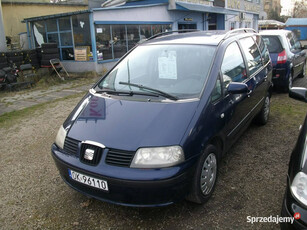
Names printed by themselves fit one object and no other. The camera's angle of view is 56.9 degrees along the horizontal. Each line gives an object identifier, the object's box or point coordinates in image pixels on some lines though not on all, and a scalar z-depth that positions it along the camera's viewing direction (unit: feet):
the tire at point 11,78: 32.81
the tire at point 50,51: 39.32
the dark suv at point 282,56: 23.31
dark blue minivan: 8.33
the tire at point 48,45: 39.39
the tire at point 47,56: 39.29
